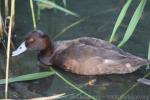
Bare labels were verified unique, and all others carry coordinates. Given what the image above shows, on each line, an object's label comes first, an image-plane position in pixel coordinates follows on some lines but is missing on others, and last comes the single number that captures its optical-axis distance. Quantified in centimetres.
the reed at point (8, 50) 927
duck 1101
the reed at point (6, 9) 1185
